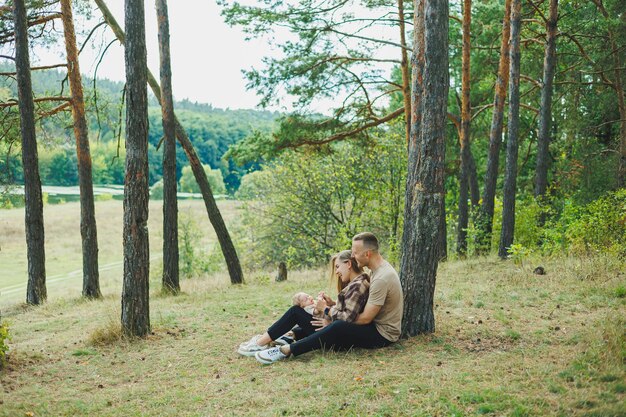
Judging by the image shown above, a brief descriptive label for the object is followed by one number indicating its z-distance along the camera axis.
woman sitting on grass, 6.20
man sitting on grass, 6.07
